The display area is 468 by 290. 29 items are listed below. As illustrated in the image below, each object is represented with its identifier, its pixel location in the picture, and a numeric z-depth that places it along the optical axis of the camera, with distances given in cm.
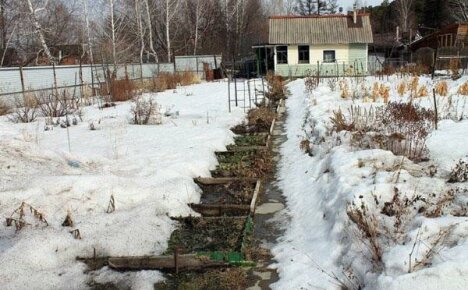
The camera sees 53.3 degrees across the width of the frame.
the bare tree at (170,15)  3746
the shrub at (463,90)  1210
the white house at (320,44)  3534
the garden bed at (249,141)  949
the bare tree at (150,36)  3752
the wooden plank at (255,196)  589
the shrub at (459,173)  522
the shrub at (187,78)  2696
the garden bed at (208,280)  408
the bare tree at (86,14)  3276
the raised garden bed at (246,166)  754
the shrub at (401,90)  1317
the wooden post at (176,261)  436
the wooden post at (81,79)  2008
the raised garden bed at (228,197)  591
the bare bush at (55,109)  1364
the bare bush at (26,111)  1307
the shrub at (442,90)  1212
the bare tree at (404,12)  6242
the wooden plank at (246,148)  915
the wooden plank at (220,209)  590
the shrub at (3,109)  1510
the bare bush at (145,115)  1212
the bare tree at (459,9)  5219
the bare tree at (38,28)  2701
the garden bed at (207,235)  488
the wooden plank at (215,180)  705
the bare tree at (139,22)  3581
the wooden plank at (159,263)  441
